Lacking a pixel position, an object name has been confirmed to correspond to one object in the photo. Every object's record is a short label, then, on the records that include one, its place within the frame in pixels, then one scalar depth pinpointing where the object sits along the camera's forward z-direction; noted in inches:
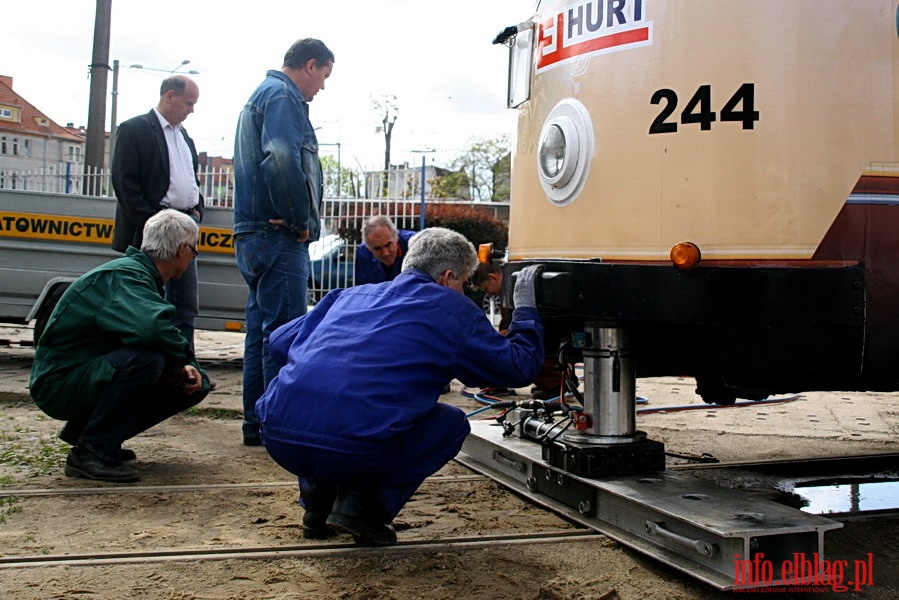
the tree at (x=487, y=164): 1819.6
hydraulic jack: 108.1
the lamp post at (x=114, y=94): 908.0
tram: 120.2
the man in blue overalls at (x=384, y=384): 114.7
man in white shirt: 220.4
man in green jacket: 155.0
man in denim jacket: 183.5
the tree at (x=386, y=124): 1713.7
